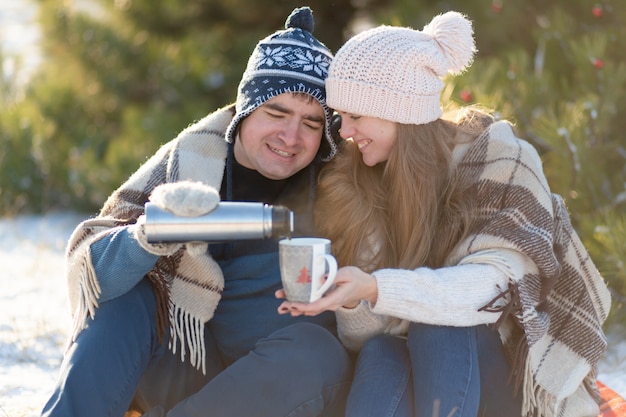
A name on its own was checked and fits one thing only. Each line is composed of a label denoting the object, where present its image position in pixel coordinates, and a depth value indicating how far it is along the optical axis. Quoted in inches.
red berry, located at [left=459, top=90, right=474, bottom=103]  241.1
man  154.0
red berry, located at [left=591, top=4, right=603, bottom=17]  266.4
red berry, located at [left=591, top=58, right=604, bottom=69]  256.4
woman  154.3
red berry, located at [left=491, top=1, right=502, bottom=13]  307.1
